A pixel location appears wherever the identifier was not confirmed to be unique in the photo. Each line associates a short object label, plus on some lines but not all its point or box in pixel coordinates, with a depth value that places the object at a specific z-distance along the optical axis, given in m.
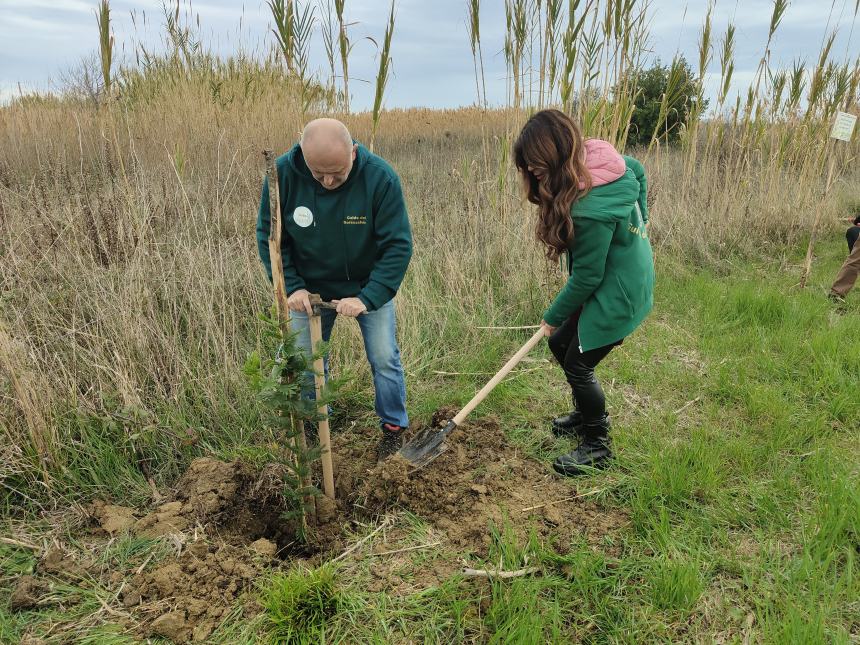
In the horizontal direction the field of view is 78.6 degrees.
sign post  5.44
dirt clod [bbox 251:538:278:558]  2.18
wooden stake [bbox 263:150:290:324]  1.86
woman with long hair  2.22
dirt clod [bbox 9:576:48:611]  1.96
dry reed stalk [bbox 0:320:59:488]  2.43
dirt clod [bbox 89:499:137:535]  2.30
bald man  2.43
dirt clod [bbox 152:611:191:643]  1.84
